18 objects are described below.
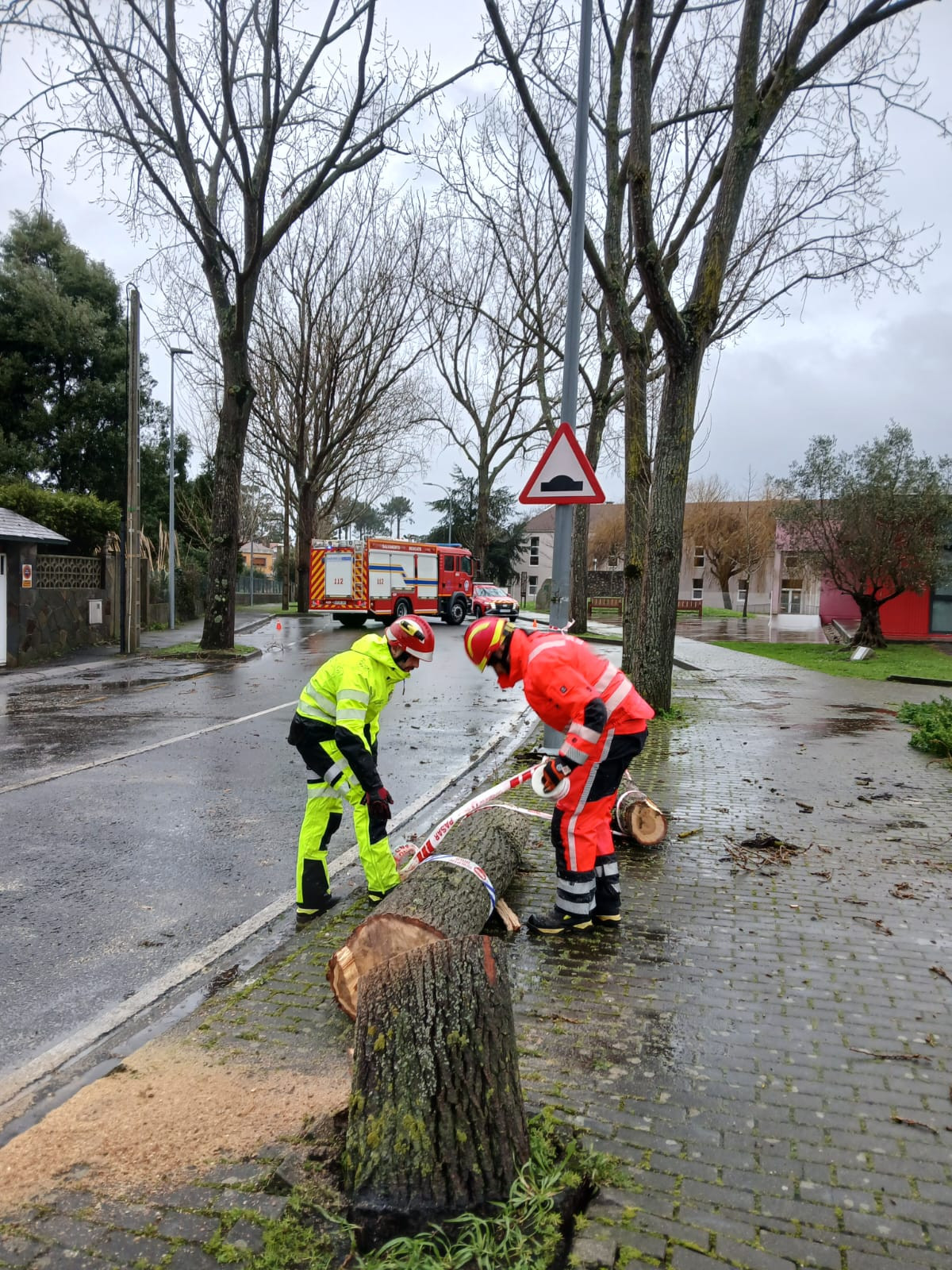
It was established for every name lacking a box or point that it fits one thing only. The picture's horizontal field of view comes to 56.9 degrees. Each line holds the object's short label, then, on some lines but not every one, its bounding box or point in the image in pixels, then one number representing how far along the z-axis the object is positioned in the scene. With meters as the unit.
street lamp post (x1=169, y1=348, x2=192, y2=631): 26.21
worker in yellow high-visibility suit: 4.65
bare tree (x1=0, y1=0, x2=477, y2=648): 15.64
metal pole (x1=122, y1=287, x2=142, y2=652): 18.55
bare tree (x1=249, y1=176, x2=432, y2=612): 29.30
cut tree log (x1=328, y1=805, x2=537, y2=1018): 3.37
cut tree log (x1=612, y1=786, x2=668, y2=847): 5.79
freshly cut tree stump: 2.32
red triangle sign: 7.83
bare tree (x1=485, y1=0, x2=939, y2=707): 9.66
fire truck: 31.35
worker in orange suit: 4.29
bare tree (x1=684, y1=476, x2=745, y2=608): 53.94
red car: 36.06
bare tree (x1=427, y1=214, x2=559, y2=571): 25.30
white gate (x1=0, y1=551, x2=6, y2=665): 16.41
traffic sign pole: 8.46
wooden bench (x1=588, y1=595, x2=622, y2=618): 58.47
